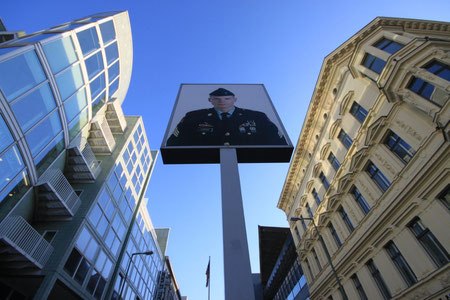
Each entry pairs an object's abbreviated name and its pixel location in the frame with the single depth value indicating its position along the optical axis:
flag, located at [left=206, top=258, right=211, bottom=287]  17.50
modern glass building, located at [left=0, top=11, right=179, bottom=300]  12.86
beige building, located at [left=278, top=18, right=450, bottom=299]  11.70
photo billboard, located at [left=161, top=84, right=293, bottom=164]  10.74
